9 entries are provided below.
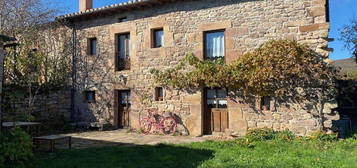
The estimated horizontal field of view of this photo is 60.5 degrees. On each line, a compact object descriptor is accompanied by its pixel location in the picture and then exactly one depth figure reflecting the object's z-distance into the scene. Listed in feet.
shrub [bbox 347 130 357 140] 28.06
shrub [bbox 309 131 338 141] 26.94
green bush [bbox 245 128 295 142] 28.66
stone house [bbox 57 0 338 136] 29.96
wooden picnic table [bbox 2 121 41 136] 24.38
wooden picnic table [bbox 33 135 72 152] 24.35
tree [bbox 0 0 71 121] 39.42
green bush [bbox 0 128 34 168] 15.90
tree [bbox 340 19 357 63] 62.44
